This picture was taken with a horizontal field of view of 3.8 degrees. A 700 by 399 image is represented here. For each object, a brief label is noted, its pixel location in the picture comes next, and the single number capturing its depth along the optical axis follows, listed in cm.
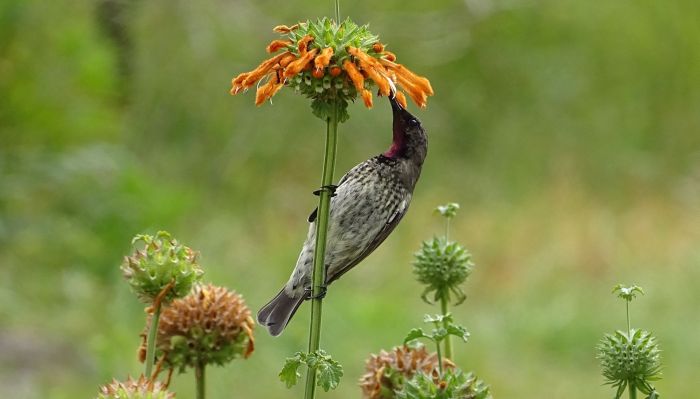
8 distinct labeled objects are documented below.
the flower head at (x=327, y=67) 465
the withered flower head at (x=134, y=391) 462
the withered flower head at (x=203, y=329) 475
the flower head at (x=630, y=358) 466
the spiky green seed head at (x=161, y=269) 468
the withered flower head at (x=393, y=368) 472
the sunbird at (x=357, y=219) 490
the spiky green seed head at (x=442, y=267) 477
